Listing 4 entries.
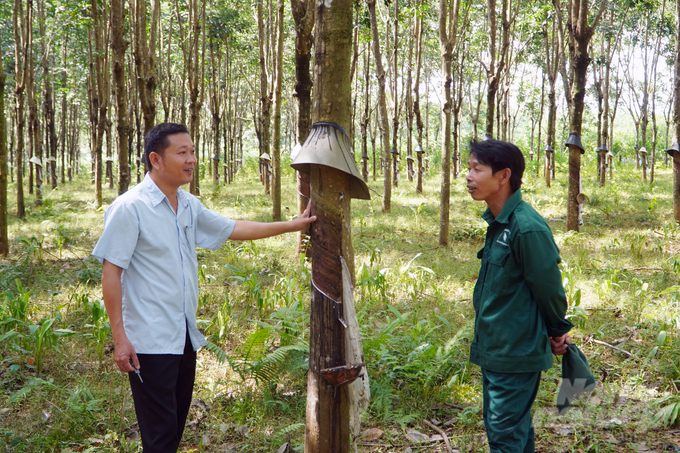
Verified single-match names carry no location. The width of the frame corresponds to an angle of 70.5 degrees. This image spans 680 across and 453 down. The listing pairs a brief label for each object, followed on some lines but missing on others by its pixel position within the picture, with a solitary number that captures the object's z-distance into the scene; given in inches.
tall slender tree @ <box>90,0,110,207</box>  391.5
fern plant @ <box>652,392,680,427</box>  120.4
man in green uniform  80.7
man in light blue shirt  86.5
